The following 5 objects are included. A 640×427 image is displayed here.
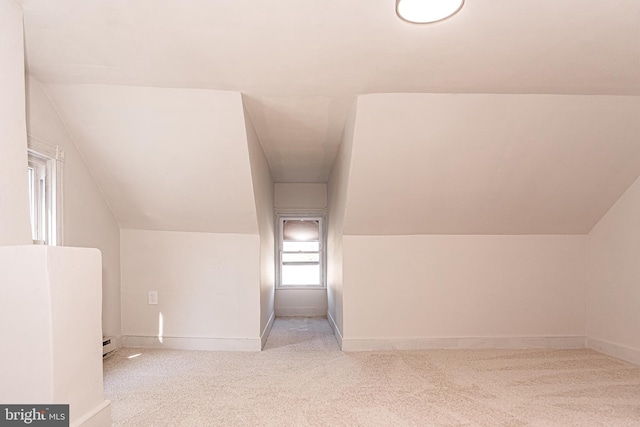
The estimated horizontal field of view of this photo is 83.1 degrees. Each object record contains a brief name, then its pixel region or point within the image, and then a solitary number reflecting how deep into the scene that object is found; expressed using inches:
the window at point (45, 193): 105.0
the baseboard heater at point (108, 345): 128.0
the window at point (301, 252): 226.8
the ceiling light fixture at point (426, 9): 61.6
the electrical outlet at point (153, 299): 144.8
